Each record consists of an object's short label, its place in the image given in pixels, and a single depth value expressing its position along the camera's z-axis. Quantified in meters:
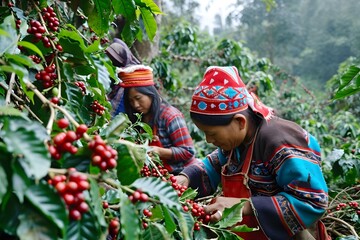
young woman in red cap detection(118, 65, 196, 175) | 2.20
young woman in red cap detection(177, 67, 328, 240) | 1.34
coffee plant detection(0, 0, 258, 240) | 0.58
